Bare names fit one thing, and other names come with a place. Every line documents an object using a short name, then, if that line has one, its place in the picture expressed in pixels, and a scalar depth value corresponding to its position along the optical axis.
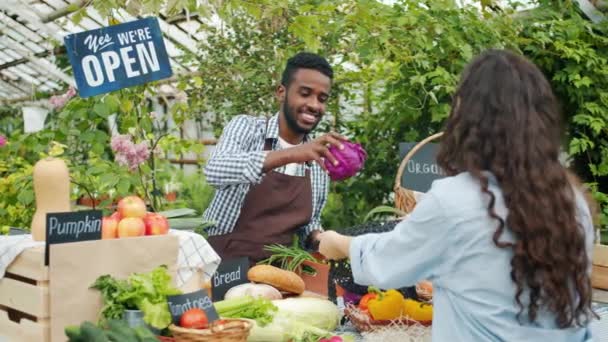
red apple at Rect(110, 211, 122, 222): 2.85
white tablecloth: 2.98
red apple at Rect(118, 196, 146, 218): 2.86
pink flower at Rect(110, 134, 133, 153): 4.04
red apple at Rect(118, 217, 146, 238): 2.77
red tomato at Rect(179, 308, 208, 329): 2.54
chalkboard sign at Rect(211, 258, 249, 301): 3.09
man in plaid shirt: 3.50
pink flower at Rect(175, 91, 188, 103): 5.66
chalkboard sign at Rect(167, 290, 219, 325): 2.58
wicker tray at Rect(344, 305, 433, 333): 2.78
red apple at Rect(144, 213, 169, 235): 2.88
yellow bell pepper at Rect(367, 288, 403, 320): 2.77
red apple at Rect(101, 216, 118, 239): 2.76
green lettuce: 2.54
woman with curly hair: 1.99
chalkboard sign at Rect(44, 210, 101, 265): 2.51
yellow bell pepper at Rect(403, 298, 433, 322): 2.80
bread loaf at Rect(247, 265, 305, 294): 3.12
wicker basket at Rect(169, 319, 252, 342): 2.51
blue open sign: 3.58
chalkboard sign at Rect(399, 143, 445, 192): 3.58
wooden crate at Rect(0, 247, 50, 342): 2.55
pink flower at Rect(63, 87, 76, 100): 4.78
